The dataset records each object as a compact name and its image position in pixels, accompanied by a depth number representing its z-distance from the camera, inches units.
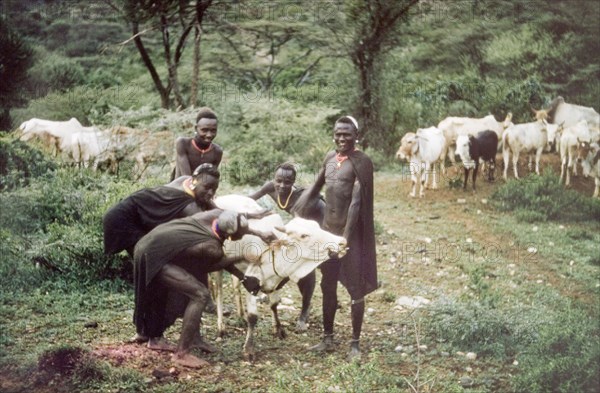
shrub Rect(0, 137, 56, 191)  351.3
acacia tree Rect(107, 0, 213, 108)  510.9
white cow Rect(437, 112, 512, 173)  454.9
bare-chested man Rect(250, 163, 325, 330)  239.1
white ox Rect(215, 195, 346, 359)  219.1
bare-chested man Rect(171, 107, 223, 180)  254.1
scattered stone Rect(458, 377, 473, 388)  229.5
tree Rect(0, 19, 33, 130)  367.9
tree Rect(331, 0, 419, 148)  517.0
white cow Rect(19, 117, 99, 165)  392.8
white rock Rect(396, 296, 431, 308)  295.3
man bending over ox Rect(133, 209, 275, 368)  209.3
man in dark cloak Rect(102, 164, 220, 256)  224.5
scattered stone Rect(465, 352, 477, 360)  247.0
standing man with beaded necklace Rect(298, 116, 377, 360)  226.5
